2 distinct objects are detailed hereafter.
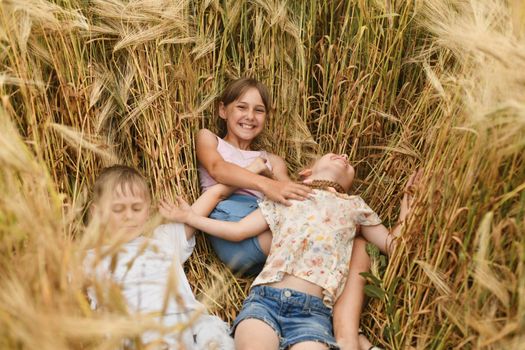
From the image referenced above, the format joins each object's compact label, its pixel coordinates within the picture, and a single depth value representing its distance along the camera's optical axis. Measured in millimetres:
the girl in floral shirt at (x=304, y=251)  1792
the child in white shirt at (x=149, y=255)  1755
